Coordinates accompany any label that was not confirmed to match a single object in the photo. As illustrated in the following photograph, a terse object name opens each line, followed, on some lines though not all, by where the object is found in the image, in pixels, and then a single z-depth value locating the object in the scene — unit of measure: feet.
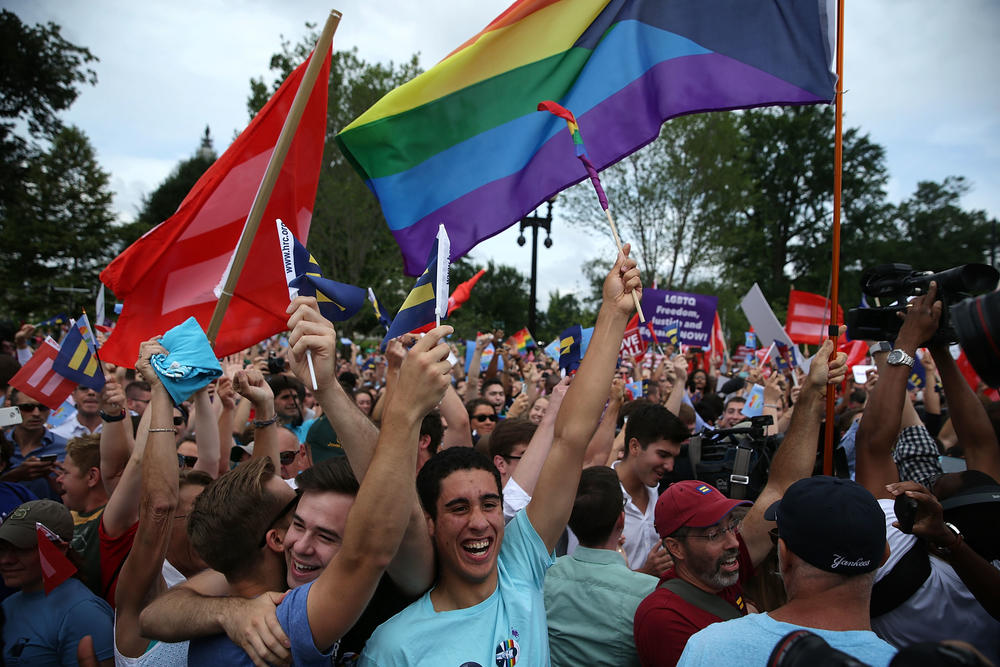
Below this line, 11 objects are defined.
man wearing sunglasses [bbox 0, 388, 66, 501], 18.76
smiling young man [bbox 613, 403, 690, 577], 14.79
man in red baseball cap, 9.05
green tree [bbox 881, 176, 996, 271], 167.32
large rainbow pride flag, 13.16
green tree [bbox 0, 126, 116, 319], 94.32
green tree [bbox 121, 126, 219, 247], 173.14
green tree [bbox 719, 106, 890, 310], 156.76
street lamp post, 44.16
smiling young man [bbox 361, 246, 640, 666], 7.43
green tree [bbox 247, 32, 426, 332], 95.04
